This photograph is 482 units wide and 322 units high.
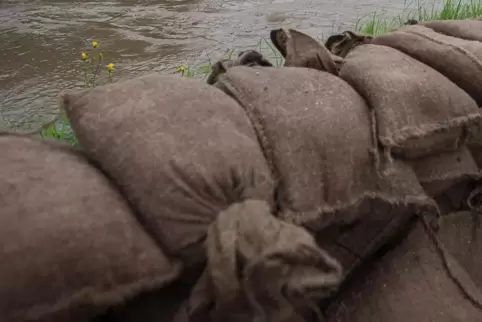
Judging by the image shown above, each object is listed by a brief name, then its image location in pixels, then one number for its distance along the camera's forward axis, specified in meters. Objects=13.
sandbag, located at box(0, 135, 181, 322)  0.75
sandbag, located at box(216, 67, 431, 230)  1.00
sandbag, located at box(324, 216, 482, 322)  1.09
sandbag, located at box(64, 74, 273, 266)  0.88
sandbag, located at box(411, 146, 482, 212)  1.16
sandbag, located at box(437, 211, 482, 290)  1.23
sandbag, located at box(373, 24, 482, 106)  1.24
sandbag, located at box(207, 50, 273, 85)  1.21
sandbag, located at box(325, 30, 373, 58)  1.43
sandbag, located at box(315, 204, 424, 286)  1.09
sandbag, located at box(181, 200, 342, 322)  0.80
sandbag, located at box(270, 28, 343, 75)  1.24
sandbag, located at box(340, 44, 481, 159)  1.09
